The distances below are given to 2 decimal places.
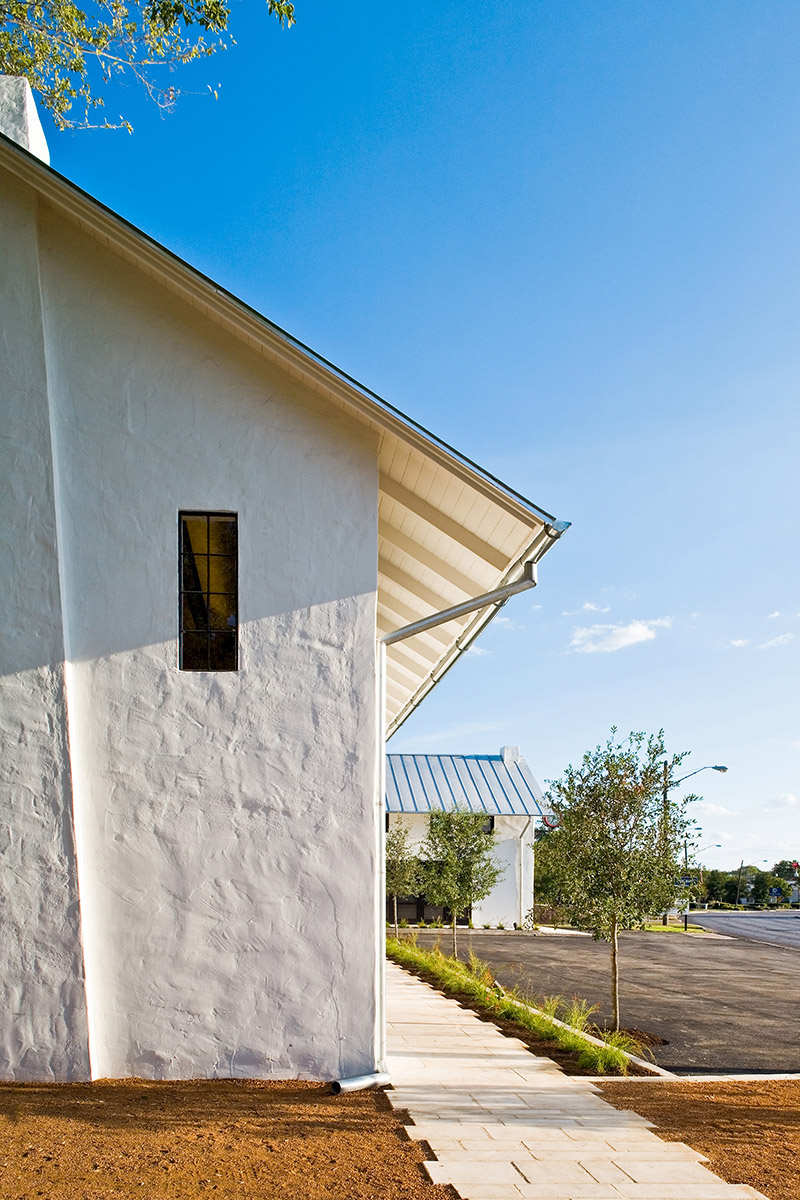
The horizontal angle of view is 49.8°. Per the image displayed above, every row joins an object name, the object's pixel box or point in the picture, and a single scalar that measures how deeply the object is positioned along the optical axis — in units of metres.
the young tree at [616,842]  10.25
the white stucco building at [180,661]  6.66
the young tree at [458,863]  19.78
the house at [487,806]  31.98
